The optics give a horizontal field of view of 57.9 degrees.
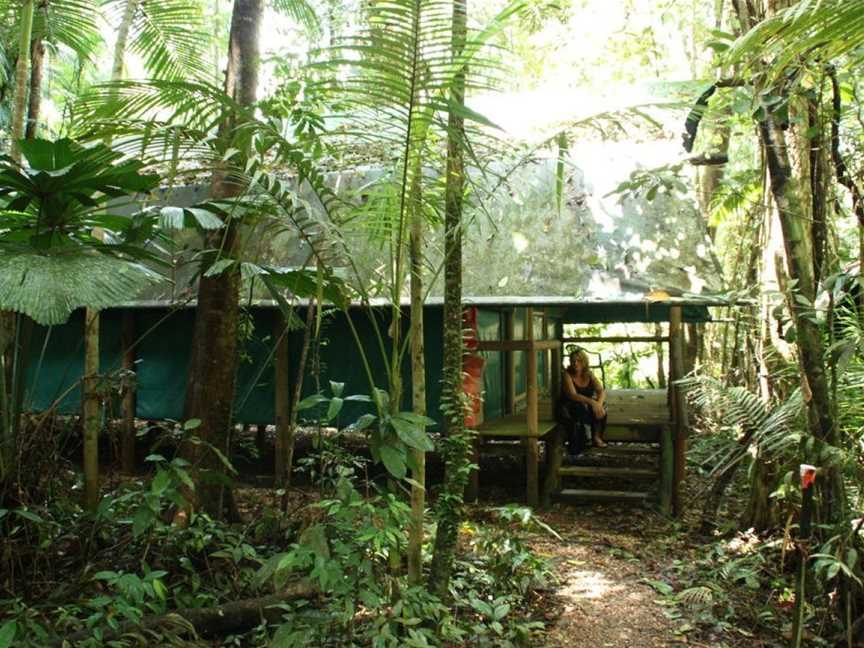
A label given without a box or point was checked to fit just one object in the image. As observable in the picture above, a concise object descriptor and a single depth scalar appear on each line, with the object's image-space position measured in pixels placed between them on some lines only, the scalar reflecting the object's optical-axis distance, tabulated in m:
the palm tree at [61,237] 2.72
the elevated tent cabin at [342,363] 8.24
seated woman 9.09
